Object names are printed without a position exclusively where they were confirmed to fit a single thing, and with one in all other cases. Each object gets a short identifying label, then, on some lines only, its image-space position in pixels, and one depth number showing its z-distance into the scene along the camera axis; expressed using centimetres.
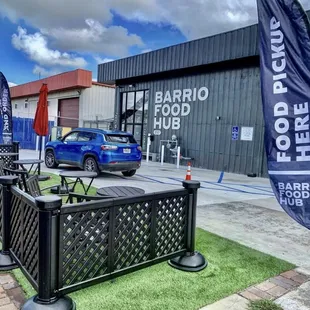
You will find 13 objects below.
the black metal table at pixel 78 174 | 514
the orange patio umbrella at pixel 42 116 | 917
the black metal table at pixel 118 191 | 359
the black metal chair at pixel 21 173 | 445
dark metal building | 1215
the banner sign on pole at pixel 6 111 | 1005
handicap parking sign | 1272
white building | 2166
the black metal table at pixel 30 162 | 705
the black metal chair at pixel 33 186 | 375
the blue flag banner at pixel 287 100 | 231
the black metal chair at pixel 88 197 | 303
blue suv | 888
